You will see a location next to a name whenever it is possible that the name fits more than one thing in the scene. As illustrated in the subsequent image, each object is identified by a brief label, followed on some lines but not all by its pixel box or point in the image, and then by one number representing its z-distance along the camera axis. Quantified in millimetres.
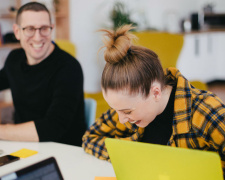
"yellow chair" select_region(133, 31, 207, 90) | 3762
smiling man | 1662
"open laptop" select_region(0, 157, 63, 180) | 792
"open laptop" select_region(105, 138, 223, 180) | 756
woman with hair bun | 1031
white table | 1127
